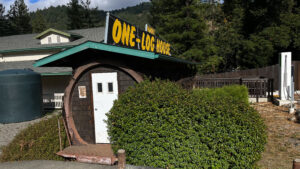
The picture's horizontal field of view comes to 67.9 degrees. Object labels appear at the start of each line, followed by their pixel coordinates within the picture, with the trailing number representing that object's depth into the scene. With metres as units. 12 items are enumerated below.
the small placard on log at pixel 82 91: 7.72
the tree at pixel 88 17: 52.56
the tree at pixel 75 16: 51.81
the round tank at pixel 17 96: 12.84
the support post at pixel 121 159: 4.59
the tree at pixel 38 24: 59.56
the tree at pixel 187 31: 23.73
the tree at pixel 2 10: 57.34
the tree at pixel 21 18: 56.50
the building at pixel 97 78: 6.86
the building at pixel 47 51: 17.40
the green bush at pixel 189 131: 4.77
